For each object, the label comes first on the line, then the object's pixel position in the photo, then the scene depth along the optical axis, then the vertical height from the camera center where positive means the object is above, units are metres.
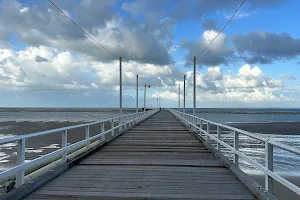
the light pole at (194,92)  17.84 +0.99
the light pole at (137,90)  29.12 +1.77
